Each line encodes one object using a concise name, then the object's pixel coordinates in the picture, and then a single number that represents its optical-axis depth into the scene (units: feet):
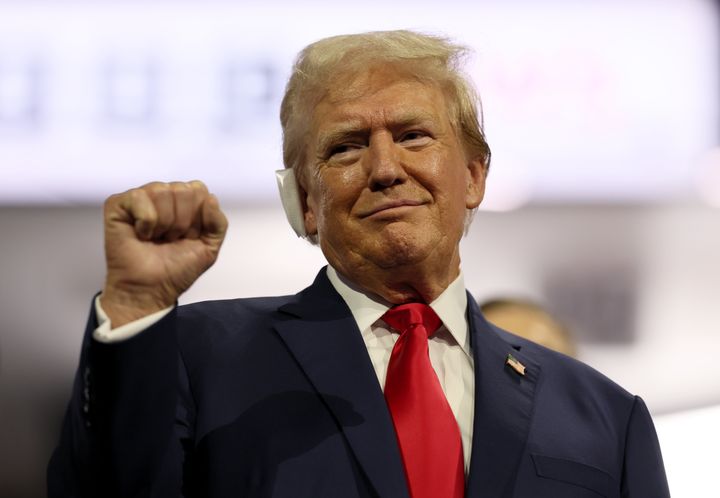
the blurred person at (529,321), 16.13
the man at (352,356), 13.21
